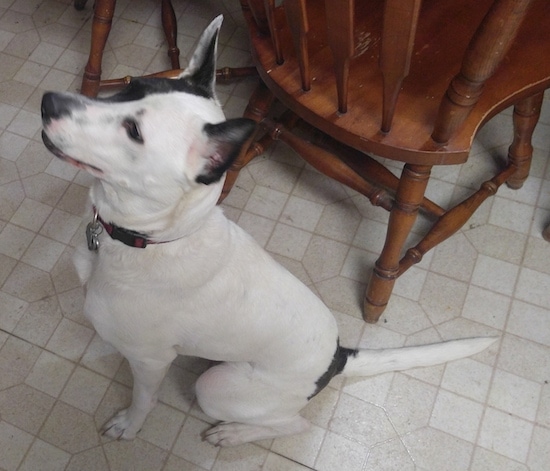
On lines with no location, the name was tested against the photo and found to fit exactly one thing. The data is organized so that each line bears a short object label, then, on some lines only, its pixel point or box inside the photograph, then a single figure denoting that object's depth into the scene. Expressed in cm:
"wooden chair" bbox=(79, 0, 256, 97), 134
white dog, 66
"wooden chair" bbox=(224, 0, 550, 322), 72
